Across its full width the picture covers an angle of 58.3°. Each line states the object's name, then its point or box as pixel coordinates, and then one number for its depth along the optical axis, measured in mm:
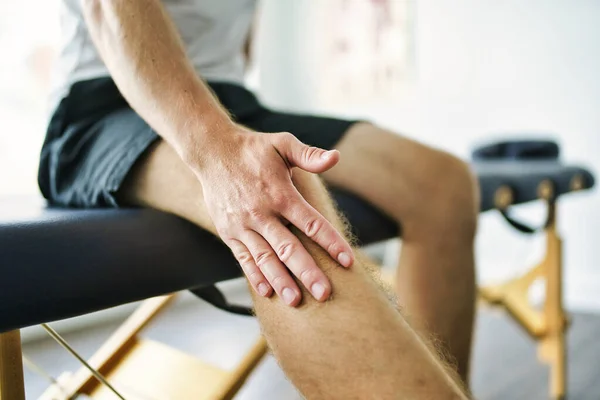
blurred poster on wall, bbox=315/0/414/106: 2650
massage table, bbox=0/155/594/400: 444
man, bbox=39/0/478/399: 424
